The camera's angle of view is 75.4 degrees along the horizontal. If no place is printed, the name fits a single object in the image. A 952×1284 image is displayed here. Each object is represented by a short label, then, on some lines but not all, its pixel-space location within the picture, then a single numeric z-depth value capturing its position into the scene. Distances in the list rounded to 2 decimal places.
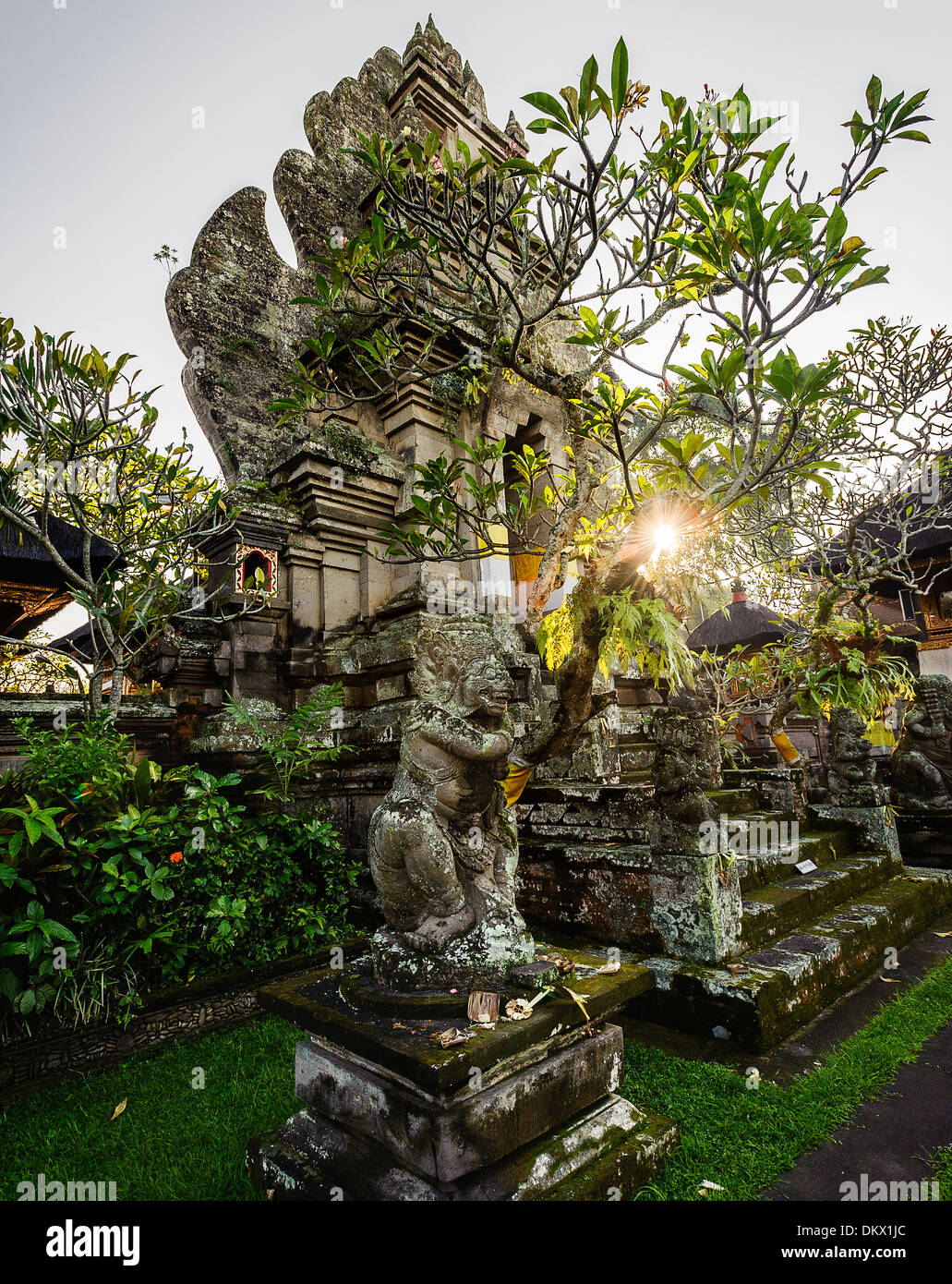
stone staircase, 3.45
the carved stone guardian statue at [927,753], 7.49
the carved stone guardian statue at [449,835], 2.23
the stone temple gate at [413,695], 3.68
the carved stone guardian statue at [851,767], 6.43
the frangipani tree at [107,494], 4.35
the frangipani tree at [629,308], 2.69
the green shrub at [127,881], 3.23
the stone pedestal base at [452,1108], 1.82
